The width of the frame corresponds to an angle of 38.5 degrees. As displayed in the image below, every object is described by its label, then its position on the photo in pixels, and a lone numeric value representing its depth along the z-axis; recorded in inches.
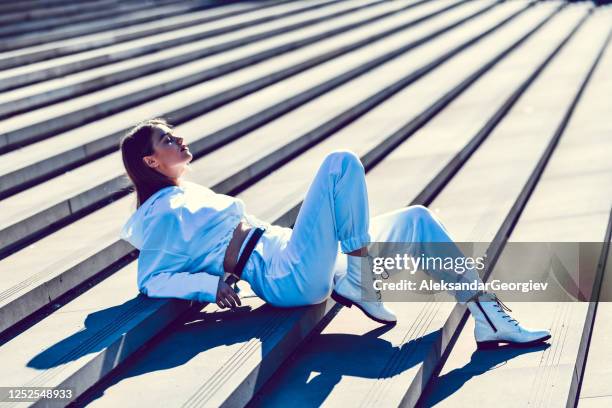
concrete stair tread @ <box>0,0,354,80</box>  336.5
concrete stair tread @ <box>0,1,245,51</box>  391.2
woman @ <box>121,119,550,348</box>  143.7
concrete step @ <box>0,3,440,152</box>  254.8
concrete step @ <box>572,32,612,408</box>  144.6
